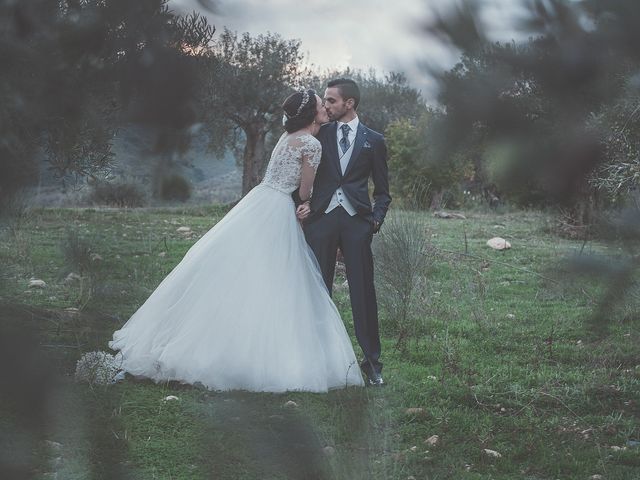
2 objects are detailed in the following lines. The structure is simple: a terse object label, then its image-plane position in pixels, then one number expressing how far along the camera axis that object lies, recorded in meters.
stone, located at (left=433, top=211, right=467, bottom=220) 21.85
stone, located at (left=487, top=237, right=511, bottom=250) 13.99
